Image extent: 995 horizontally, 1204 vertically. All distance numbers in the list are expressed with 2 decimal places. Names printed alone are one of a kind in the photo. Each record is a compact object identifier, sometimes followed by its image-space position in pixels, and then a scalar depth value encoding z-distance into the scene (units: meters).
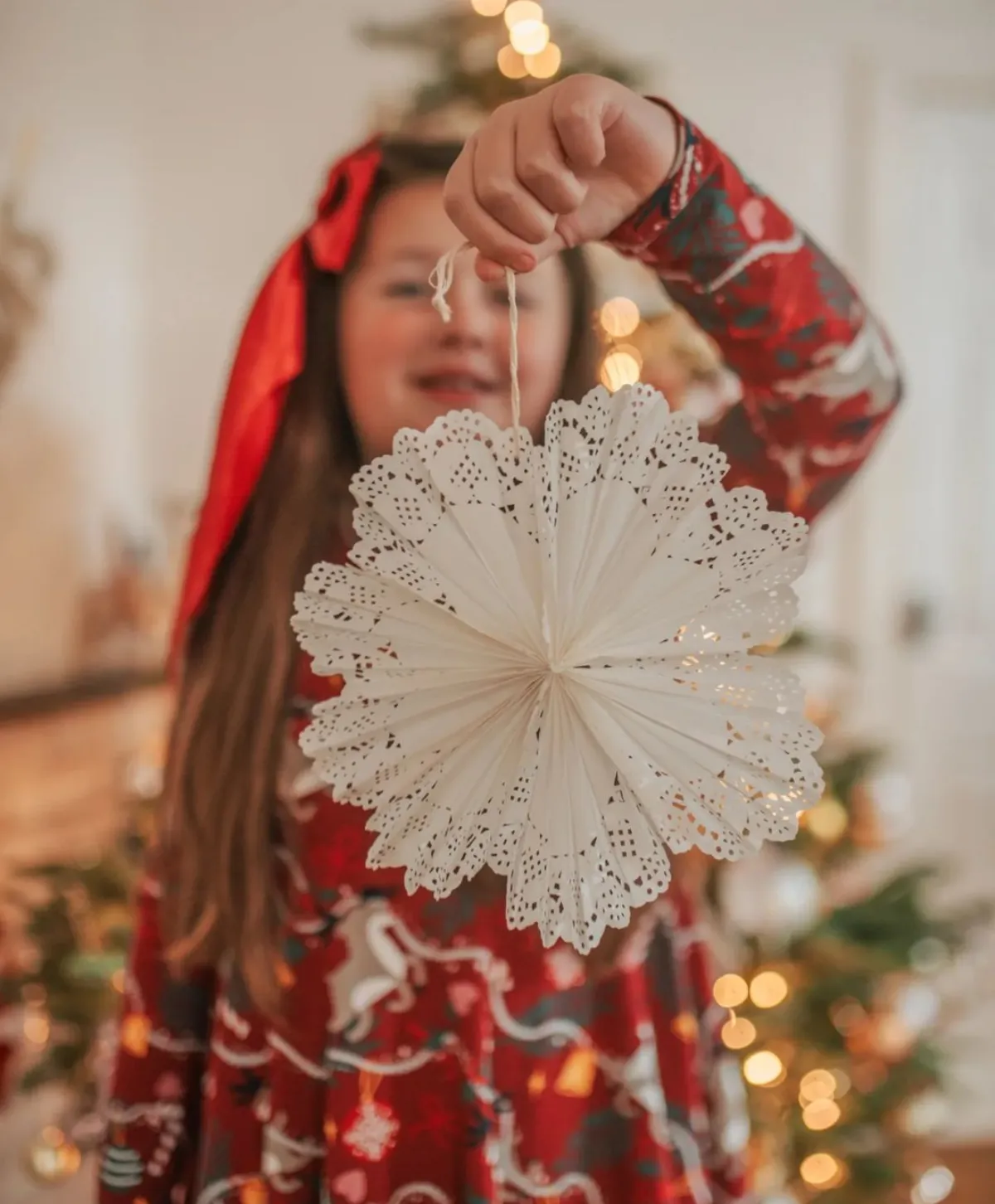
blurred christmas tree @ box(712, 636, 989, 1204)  0.97
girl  0.52
